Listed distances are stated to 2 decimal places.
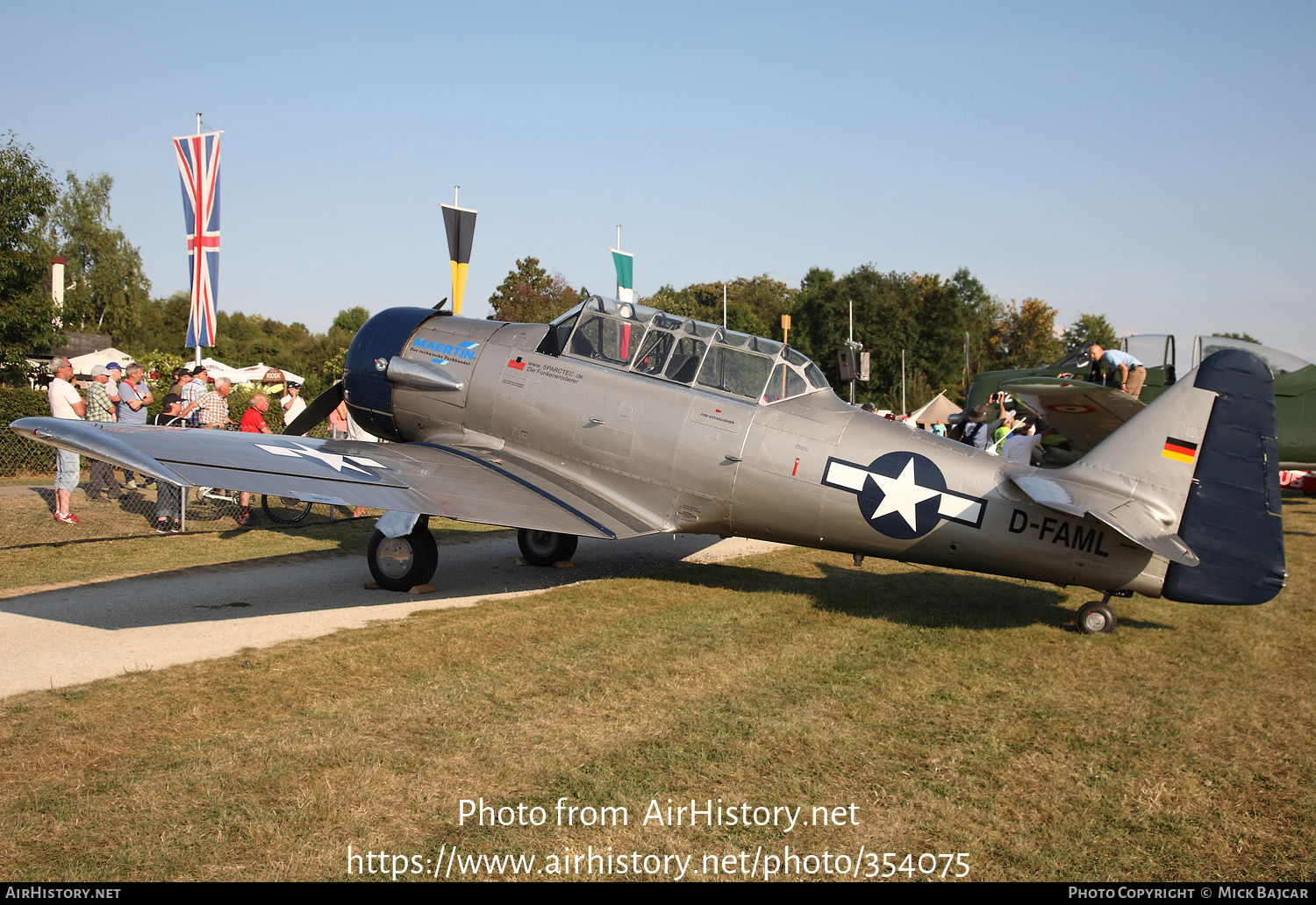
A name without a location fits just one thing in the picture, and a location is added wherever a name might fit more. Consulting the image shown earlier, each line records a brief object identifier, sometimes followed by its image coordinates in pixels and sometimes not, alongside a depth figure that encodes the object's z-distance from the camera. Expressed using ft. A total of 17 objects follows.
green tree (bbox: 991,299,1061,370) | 231.09
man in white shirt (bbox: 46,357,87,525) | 33.58
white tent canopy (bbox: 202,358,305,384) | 90.94
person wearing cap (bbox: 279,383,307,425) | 40.40
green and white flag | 76.64
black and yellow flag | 63.16
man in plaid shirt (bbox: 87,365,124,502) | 37.68
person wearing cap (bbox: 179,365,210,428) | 37.04
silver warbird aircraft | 20.13
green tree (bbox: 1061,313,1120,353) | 209.36
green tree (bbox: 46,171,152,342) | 190.49
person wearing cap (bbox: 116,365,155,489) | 36.47
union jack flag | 54.08
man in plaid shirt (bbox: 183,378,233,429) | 36.70
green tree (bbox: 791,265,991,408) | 211.20
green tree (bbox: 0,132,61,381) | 62.13
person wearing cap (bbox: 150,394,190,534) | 34.42
